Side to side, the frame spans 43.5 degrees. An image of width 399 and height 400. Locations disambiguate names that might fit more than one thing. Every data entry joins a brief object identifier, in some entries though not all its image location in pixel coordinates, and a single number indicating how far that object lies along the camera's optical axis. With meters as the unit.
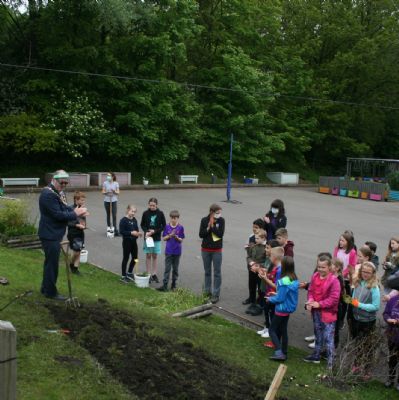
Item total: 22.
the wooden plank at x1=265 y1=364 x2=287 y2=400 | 3.52
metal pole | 25.32
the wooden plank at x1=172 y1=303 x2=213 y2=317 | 7.99
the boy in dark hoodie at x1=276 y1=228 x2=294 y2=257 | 8.38
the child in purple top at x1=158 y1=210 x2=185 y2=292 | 9.78
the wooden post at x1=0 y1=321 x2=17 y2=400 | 2.73
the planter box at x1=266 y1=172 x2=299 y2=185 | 39.66
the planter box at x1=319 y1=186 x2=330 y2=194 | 35.12
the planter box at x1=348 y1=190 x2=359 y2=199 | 33.19
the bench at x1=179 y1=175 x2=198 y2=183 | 33.25
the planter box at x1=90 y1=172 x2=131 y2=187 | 28.73
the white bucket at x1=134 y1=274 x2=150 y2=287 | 9.65
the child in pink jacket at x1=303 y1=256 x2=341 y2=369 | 6.68
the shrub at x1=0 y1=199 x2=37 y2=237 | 11.75
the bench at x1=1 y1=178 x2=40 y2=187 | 25.55
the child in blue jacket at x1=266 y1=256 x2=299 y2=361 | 6.75
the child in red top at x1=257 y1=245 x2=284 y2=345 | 7.58
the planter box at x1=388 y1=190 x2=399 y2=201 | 32.97
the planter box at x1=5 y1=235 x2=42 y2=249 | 11.46
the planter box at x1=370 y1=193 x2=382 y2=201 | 32.06
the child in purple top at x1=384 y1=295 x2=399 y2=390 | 6.35
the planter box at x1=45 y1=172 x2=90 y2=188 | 27.38
